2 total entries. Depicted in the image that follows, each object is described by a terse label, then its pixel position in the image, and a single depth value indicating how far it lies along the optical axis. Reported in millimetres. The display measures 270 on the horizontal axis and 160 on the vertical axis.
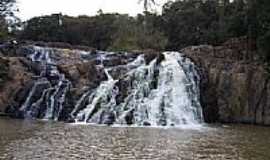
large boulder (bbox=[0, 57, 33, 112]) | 27841
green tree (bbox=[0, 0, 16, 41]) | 21016
